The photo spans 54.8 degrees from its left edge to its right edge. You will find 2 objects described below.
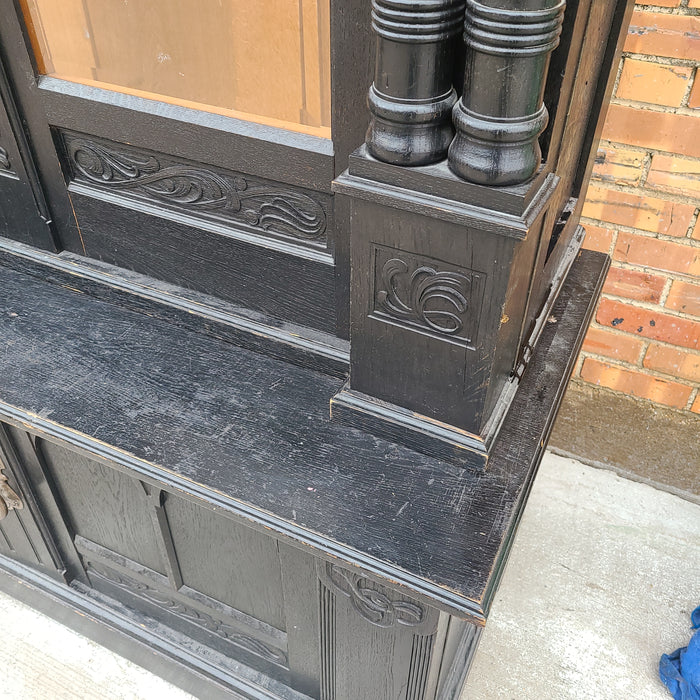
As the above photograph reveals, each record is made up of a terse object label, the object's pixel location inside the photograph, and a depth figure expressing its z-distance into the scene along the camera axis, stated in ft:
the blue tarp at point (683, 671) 4.87
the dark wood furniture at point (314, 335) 2.61
